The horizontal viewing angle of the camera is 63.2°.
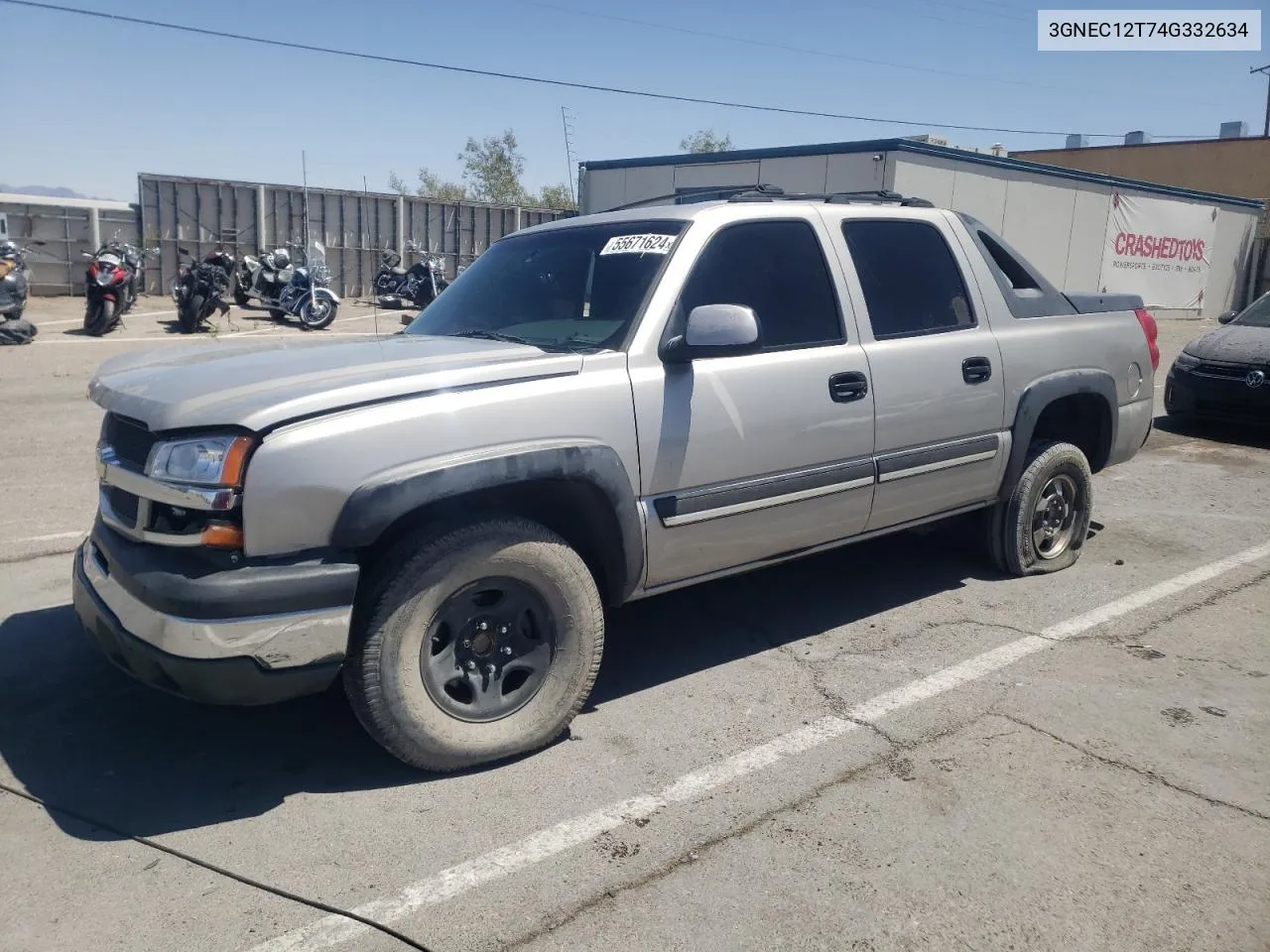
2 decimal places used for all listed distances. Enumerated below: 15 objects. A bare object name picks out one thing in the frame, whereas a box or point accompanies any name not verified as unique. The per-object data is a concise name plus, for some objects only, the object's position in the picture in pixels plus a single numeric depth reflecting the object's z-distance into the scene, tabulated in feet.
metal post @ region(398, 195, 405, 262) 80.89
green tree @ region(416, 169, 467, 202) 200.23
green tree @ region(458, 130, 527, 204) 196.13
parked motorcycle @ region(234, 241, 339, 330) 58.70
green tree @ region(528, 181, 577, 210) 194.08
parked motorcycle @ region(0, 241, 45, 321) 46.88
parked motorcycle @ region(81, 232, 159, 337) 51.19
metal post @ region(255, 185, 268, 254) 73.97
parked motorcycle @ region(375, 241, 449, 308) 70.18
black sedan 31.83
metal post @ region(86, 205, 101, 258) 68.44
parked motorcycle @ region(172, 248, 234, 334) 55.26
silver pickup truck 9.80
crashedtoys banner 85.66
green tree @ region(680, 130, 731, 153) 209.94
